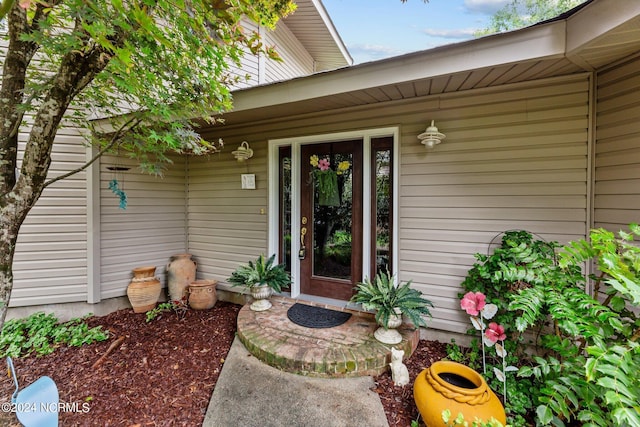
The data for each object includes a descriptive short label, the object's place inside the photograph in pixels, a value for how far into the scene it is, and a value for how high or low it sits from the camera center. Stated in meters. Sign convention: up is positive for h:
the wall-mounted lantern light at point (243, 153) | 3.75 +0.83
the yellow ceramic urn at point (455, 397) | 1.60 -1.20
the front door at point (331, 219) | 3.28 -0.11
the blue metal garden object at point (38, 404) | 1.60 -1.26
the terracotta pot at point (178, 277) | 4.05 -1.06
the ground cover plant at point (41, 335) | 2.88 -1.50
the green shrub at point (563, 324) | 1.17 -0.66
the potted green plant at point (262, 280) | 3.23 -0.88
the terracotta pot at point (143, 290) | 3.71 -1.17
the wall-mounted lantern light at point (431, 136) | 2.67 +0.78
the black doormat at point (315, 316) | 2.89 -1.24
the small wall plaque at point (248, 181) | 3.82 +0.42
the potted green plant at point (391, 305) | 2.46 -0.90
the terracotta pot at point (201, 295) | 3.83 -1.27
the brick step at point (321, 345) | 2.26 -1.28
